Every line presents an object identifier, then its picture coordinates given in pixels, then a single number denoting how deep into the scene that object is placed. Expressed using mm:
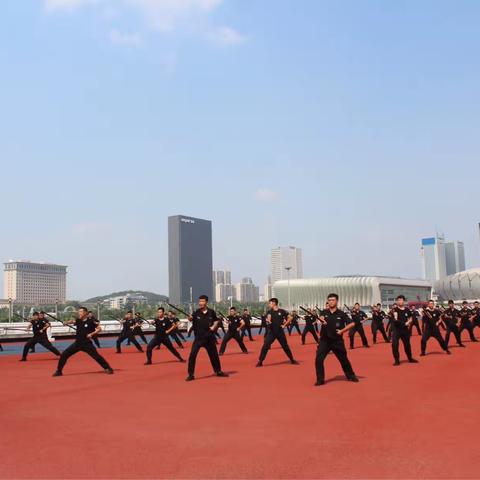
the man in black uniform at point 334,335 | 10664
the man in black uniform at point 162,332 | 15563
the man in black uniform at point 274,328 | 14055
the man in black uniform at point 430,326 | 16125
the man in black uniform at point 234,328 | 19312
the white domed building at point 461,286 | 157125
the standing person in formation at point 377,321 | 24406
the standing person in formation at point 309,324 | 24516
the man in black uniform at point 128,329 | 21562
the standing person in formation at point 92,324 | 12874
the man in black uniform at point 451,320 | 19953
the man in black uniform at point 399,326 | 13656
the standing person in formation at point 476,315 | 24666
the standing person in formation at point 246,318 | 22412
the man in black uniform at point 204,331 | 11734
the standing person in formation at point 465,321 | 22280
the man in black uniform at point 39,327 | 17220
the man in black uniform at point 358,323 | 21484
